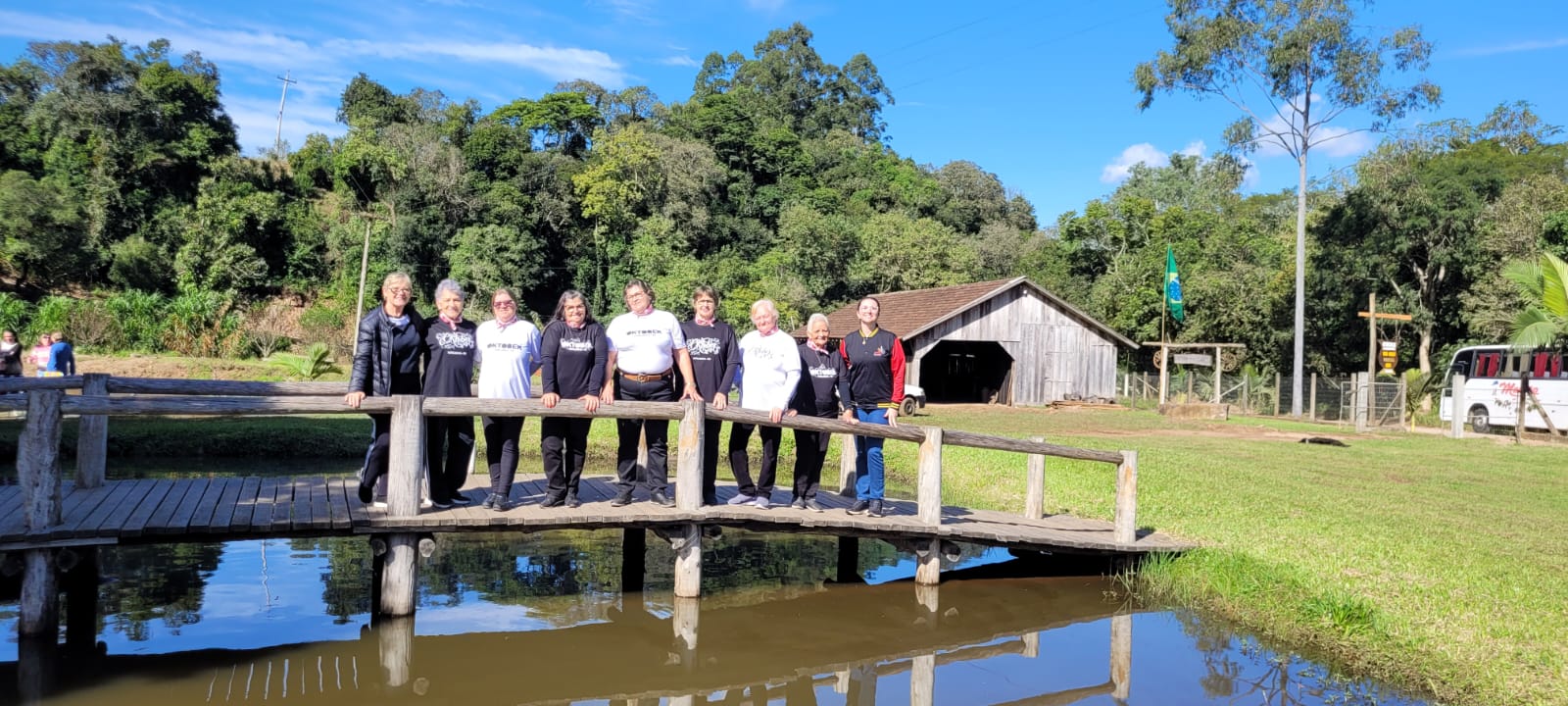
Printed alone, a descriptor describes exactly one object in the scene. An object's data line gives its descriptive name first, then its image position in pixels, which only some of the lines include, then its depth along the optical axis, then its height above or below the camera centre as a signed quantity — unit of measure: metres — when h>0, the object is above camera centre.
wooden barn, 32.31 +1.82
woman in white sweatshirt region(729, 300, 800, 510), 8.11 +0.10
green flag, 33.88 +3.61
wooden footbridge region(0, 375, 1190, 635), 6.32 -1.03
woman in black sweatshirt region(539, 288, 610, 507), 7.62 +0.06
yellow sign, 28.77 +1.47
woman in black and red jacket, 8.48 +0.06
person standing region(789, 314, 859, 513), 8.53 -0.11
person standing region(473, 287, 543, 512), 7.58 -0.02
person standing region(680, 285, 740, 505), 7.90 +0.21
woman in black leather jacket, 7.02 +0.07
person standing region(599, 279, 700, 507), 7.69 +0.13
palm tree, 20.23 +2.23
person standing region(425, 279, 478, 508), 7.34 -0.02
